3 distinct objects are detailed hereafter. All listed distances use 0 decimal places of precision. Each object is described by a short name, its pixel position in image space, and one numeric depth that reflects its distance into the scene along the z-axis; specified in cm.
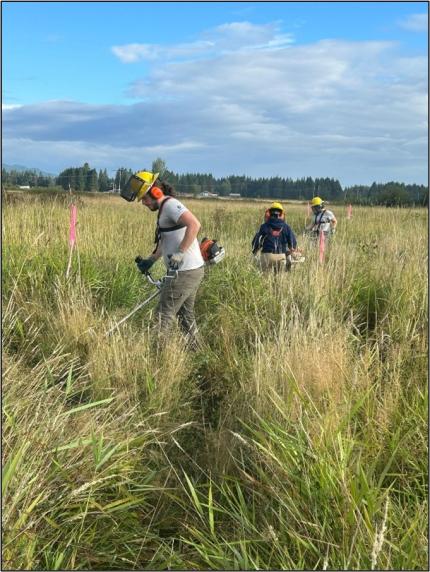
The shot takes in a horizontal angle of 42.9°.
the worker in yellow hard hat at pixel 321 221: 1080
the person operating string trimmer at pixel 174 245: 550
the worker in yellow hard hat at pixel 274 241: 785
